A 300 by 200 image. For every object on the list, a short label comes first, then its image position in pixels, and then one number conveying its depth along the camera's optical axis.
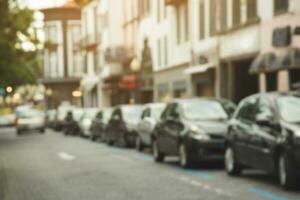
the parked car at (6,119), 81.56
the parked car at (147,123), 25.08
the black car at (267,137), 12.94
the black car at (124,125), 28.83
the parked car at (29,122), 50.75
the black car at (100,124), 34.73
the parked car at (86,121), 41.19
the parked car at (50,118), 63.31
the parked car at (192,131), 17.86
